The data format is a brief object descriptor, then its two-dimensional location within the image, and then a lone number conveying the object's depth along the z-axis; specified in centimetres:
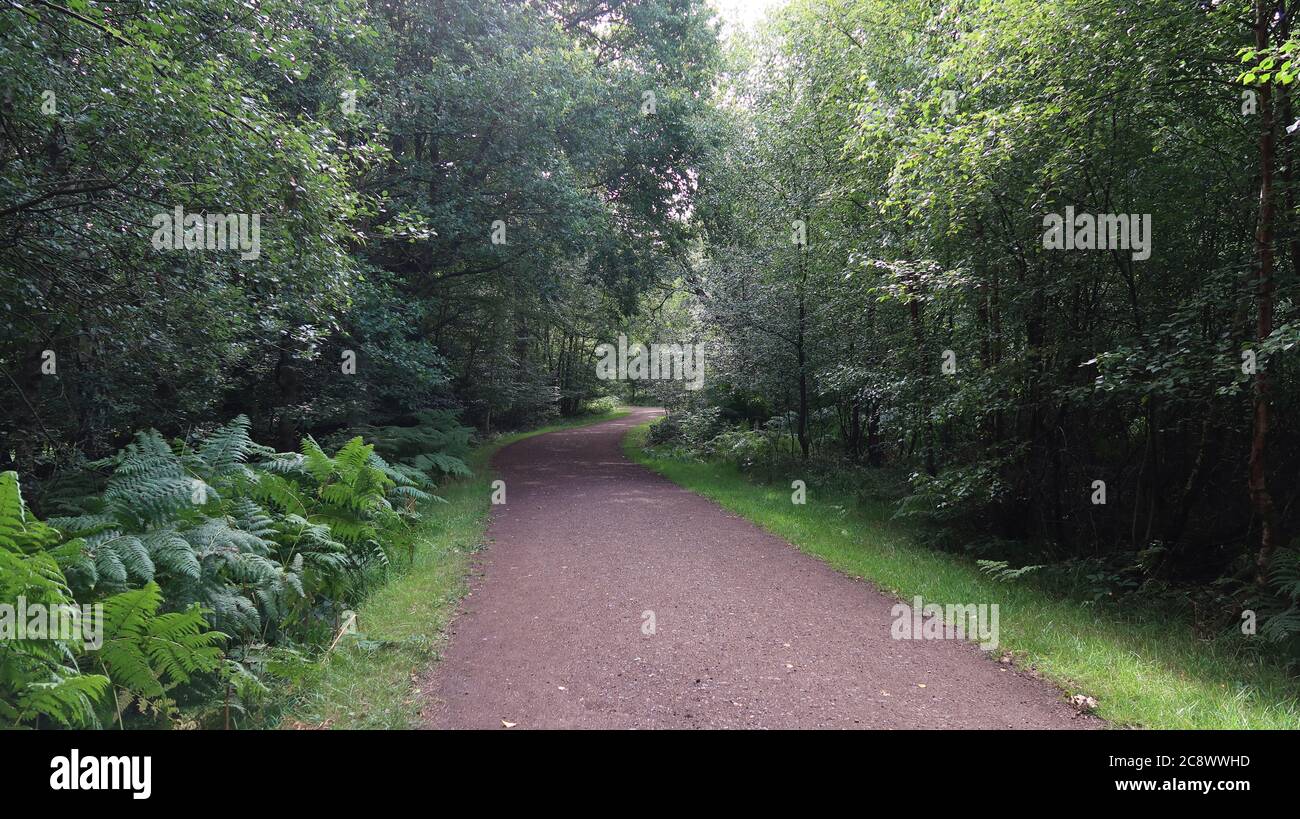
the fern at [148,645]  315
